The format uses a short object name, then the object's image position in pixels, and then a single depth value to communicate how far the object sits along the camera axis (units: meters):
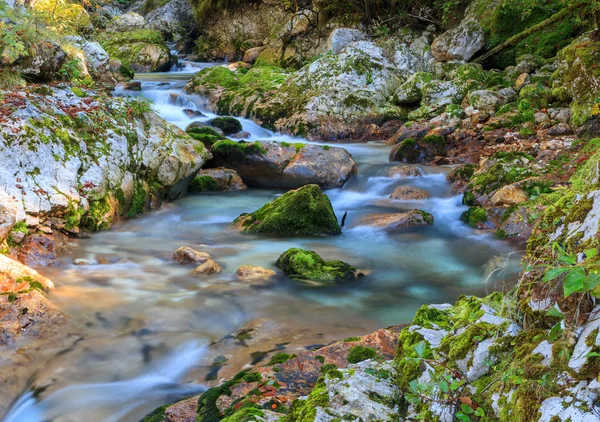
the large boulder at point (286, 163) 10.51
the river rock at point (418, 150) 11.62
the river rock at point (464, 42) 16.33
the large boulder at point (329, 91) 14.49
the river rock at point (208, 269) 6.16
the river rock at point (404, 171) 10.81
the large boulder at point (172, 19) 29.42
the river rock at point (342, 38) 17.95
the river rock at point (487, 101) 12.84
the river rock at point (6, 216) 5.52
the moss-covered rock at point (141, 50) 21.91
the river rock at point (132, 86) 16.47
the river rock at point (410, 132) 12.68
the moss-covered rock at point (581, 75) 9.75
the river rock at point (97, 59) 15.24
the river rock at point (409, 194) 9.94
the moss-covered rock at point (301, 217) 7.90
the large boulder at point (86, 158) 6.58
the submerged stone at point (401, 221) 8.32
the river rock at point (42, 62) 8.40
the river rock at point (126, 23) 27.95
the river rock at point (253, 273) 6.14
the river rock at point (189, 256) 6.52
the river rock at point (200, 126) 12.99
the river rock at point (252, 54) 23.38
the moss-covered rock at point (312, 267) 6.16
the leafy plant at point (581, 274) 1.59
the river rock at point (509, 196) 8.25
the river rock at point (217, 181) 10.34
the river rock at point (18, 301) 4.41
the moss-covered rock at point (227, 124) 13.64
